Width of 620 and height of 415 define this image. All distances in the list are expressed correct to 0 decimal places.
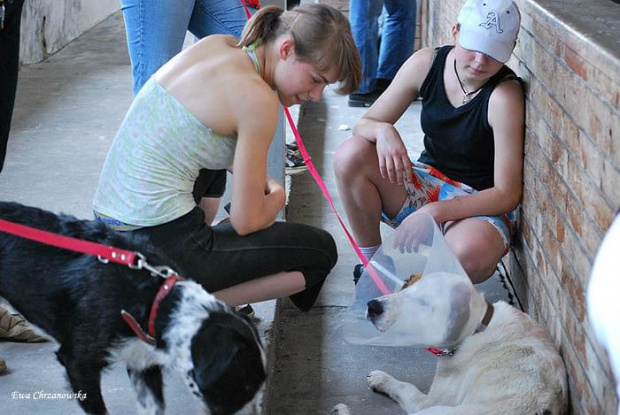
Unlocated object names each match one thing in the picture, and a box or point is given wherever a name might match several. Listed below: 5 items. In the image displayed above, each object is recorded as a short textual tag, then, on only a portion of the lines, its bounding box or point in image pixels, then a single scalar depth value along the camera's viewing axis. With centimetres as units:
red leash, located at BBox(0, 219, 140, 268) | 215
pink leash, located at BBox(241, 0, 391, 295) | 301
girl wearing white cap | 315
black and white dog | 201
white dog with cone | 249
